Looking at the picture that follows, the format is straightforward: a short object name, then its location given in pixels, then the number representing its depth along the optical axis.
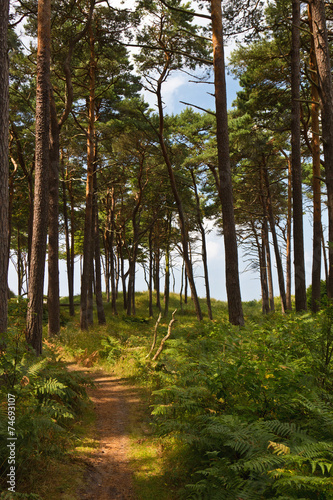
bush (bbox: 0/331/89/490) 3.69
